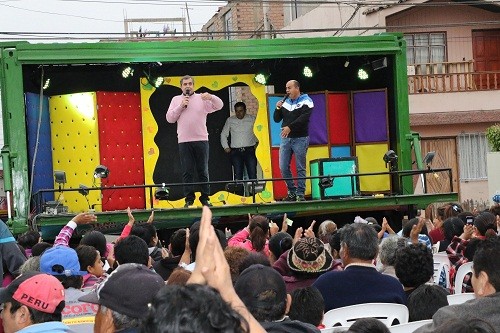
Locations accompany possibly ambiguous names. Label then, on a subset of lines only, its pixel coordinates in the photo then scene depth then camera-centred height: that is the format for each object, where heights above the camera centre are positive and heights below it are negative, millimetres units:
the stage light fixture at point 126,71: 16453 +1446
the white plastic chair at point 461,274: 8750 -1181
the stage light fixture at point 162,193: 15328 -562
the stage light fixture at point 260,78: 17688 +1298
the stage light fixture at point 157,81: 17266 +1313
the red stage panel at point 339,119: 18141 +505
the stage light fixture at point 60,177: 14933 -225
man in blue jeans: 15852 +278
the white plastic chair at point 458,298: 6758 -1080
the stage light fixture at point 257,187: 16344 -592
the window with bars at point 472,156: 33188 -536
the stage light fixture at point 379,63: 16953 +1398
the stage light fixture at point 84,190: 14391 -431
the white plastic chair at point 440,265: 9836 -1228
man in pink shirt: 15445 +383
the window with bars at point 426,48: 33562 +3187
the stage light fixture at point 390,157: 16047 -214
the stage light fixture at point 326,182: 15766 -554
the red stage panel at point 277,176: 17578 -459
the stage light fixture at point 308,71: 17547 +1362
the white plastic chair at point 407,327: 5770 -1068
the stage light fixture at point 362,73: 17719 +1289
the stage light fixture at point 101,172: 14891 -183
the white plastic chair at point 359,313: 6574 -1116
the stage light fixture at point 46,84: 16609 +1325
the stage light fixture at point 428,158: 15555 -255
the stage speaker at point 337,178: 16359 -515
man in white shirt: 17391 +174
